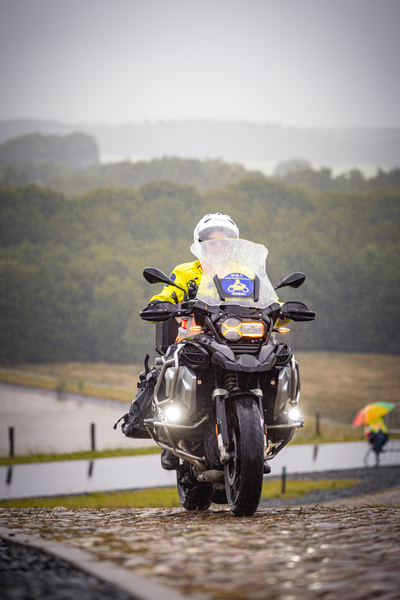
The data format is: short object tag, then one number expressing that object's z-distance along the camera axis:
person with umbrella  45.19
